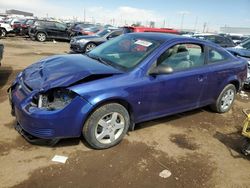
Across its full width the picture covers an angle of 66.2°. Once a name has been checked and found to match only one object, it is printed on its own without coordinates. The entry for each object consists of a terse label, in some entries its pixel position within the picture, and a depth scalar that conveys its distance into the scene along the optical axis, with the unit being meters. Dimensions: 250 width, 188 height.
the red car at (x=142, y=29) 8.69
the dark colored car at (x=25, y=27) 17.06
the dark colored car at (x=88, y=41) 10.23
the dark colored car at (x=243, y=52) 5.58
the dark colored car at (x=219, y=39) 9.83
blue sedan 2.49
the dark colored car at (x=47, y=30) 15.19
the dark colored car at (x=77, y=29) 15.50
